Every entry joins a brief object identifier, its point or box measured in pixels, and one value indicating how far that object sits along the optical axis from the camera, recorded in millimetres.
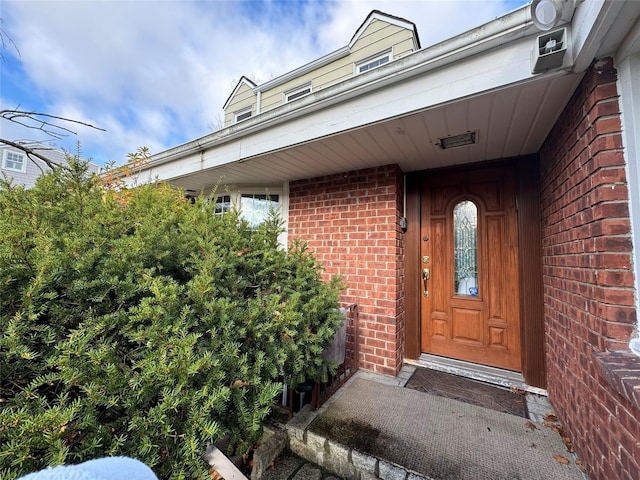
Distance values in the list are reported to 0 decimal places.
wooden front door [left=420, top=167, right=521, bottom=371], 2869
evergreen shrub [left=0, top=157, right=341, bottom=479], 991
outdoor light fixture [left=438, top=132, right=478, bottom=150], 2341
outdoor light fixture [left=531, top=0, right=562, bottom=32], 1326
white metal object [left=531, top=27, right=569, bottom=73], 1367
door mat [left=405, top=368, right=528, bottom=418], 2333
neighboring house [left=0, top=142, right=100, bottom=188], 10680
